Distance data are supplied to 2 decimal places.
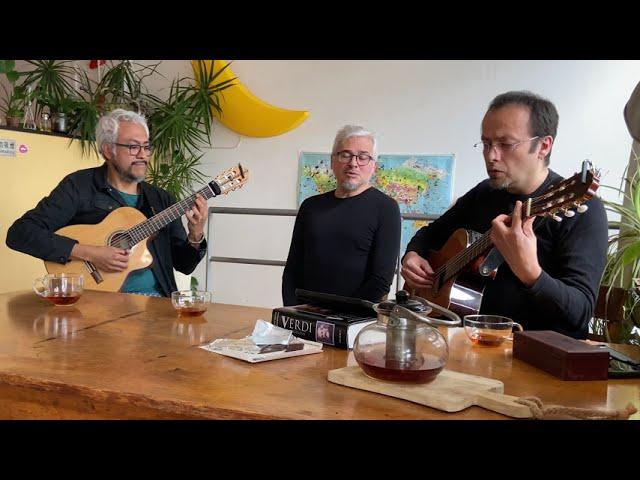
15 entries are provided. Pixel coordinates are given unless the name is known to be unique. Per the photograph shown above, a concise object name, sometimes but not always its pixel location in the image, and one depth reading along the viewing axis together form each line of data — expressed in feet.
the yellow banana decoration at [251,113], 15.88
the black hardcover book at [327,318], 4.78
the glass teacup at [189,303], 5.99
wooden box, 4.04
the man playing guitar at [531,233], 5.50
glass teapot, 3.68
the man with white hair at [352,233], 8.64
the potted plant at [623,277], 7.76
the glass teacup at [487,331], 5.08
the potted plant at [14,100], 12.70
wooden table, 3.44
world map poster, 14.62
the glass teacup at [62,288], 6.36
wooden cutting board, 3.35
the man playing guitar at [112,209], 8.79
